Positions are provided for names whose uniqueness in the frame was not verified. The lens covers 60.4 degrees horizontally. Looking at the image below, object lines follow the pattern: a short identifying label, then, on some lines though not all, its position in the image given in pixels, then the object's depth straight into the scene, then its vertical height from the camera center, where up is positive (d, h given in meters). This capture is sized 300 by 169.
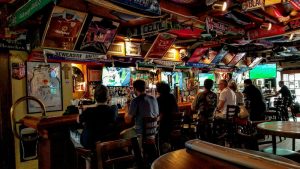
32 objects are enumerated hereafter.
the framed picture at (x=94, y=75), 7.00 +0.12
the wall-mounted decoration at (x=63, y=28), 4.61 +0.99
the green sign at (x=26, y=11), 3.18 +1.01
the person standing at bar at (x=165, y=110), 4.45 -0.57
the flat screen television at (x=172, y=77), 9.26 +0.02
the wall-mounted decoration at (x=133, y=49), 7.17 +0.85
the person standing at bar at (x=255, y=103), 7.13 -0.75
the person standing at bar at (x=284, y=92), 10.45 -0.68
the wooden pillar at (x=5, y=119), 4.79 -0.70
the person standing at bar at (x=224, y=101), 5.85 -0.56
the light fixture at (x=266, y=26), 6.64 +1.29
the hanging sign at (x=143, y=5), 3.06 +0.91
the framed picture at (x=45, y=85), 5.28 -0.09
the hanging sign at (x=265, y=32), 6.79 +1.20
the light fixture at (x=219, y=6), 4.54 +1.25
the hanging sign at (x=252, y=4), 4.46 +1.28
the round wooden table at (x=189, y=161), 1.95 -0.68
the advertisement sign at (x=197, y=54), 9.30 +0.84
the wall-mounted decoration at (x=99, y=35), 5.40 +0.97
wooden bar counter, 3.70 -0.92
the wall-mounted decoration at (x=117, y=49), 6.75 +0.80
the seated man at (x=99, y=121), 3.14 -0.52
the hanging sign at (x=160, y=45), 7.09 +0.93
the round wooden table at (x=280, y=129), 3.32 -0.74
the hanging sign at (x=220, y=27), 5.73 +1.22
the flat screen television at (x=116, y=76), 7.09 +0.08
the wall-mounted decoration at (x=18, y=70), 5.03 +0.21
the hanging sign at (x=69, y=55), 5.06 +0.51
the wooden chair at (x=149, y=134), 3.75 -0.83
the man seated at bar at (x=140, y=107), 3.82 -0.43
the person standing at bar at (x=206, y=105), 5.17 -0.56
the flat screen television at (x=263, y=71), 12.70 +0.22
